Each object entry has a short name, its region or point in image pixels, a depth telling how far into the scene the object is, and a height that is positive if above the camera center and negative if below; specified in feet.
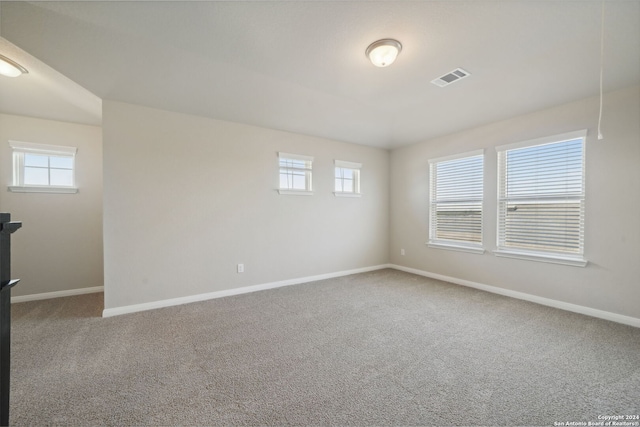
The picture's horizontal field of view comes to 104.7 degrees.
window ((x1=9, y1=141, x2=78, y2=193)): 11.47 +1.97
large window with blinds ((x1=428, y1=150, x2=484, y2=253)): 13.42 +0.50
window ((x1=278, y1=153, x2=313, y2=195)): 13.84 +2.06
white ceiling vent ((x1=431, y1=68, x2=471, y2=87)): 8.75 +4.90
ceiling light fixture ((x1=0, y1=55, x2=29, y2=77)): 7.68 +4.57
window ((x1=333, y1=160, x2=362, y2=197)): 15.92 +2.07
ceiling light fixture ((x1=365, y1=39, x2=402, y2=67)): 7.14 +4.70
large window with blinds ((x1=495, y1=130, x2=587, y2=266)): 10.28 +0.51
